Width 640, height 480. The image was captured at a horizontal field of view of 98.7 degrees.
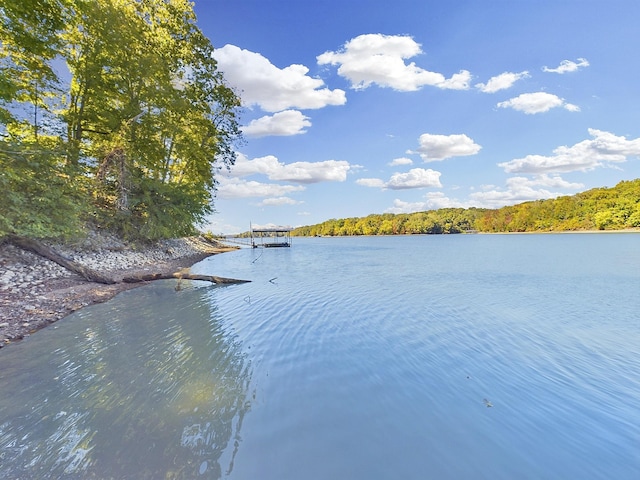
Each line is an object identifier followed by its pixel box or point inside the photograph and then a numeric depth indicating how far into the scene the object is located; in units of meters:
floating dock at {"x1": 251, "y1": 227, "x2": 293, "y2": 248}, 50.56
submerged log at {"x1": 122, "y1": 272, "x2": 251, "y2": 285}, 12.84
